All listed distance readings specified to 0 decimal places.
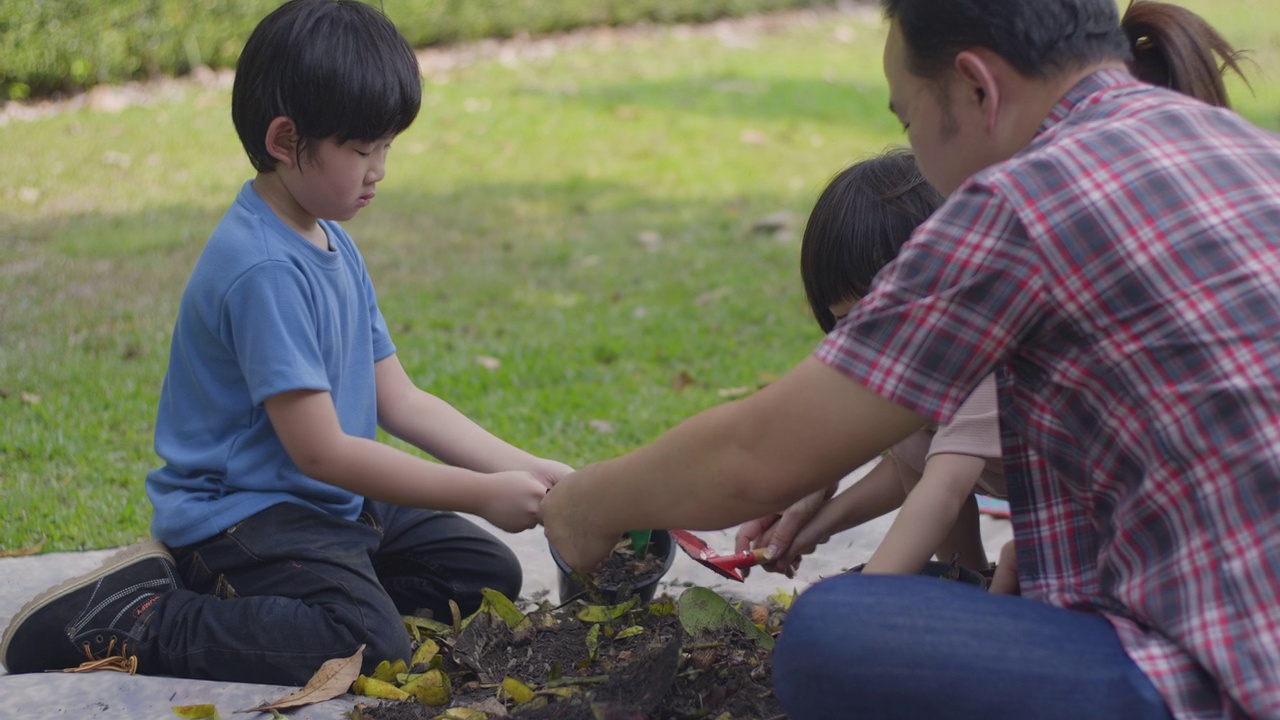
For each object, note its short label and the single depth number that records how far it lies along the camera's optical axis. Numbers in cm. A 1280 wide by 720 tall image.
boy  237
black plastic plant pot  251
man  149
